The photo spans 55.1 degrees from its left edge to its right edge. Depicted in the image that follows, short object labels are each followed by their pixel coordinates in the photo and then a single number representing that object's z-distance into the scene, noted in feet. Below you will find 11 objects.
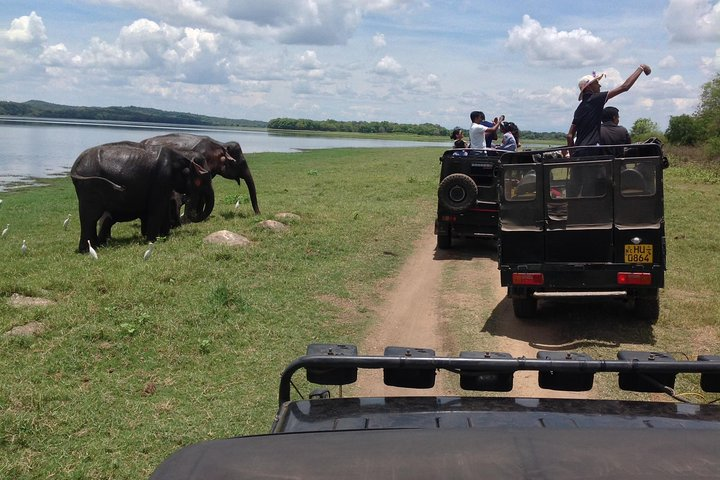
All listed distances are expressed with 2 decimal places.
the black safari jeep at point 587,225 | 24.94
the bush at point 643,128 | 237.20
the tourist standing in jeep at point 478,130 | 45.29
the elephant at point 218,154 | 59.06
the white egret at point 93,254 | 38.09
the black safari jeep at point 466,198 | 40.75
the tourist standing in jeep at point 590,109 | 27.81
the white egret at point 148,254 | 36.06
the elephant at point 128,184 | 43.80
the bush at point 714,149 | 133.95
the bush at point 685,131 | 180.86
